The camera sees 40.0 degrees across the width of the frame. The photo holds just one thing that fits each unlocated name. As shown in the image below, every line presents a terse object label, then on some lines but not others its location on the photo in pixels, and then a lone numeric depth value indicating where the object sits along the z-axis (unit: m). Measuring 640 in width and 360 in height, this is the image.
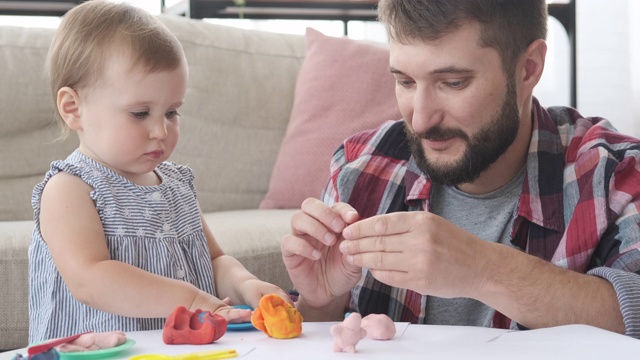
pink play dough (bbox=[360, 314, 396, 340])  1.02
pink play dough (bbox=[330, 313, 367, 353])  0.95
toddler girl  1.39
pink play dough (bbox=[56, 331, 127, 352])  0.96
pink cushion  2.70
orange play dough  1.04
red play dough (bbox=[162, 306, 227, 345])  1.01
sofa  2.56
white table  0.92
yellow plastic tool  0.93
